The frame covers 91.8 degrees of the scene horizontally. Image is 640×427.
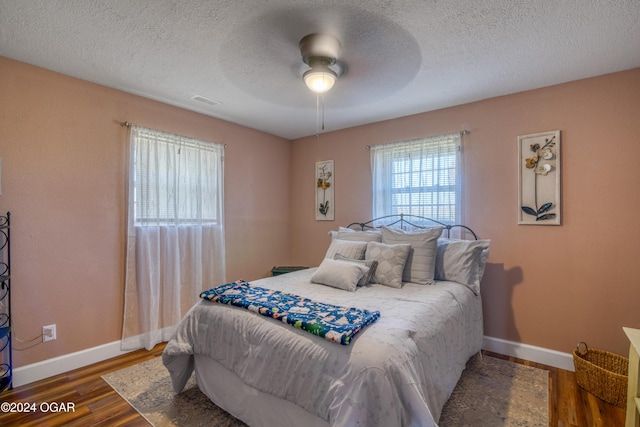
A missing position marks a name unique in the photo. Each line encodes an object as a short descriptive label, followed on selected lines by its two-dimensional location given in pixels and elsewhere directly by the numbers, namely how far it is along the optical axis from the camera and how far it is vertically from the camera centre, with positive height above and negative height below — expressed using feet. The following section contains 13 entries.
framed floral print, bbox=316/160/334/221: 13.42 +0.90
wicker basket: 6.68 -3.72
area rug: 6.23 -4.22
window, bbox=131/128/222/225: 9.61 +1.09
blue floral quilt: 4.97 -1.89
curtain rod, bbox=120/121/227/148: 9.26 +2.61
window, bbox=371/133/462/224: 10.31 +1.17
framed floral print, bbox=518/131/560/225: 8.55 +0.91
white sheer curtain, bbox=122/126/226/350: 9.45 -0.65
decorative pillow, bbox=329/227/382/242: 10.11 -0.84
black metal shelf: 7.20 -2.11
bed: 4.34 -2.42
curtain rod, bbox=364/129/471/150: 10.06 +2.57
